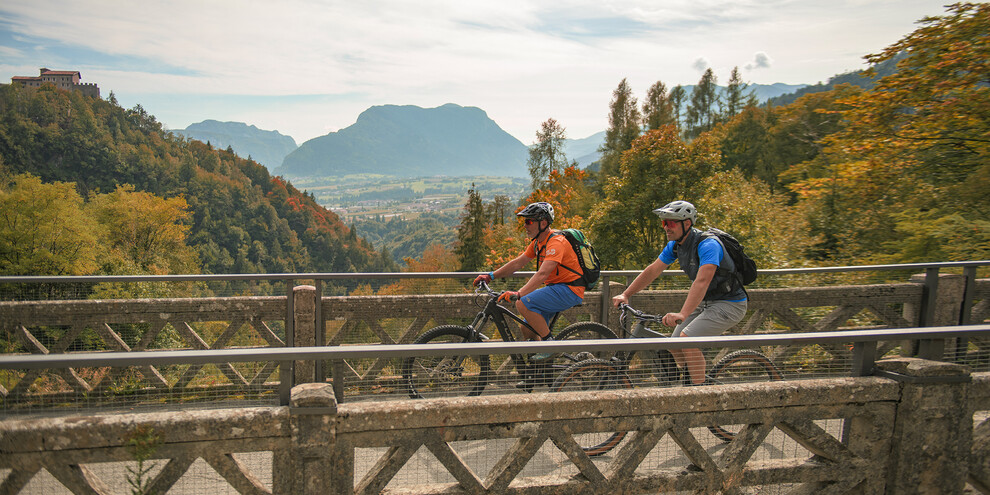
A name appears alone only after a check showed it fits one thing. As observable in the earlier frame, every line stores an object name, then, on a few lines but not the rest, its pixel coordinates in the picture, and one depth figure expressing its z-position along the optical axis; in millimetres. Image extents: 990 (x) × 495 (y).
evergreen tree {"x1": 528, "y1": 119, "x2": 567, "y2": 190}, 65500
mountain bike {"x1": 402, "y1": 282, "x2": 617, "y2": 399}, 4207
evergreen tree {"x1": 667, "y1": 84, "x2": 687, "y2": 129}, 77562
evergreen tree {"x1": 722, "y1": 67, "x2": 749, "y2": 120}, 75000
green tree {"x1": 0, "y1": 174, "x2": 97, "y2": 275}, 48031
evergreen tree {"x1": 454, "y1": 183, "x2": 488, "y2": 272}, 60594
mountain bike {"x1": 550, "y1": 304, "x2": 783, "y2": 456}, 4039
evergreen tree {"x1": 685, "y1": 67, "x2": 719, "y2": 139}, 75562
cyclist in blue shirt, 4371
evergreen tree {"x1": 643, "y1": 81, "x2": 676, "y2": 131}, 62000
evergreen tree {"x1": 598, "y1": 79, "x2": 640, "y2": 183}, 59562
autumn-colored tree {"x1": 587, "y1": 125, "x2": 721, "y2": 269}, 21781
